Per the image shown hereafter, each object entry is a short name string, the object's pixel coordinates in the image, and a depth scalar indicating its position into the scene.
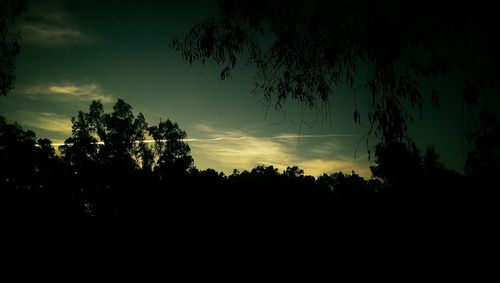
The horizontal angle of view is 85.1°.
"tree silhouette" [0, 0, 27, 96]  7.05
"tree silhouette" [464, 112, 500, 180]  3.90
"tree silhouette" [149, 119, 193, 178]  29.62
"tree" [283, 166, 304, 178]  64.56
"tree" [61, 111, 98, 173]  27.94
